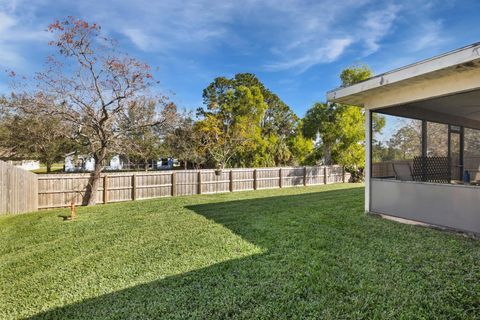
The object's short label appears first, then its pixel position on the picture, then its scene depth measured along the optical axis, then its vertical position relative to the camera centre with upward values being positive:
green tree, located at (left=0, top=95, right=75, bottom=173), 8.01 +1.17
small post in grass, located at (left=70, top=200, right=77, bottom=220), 6.28 -1.38
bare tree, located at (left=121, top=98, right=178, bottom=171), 9.06 +1.59
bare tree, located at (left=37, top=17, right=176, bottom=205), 7.55 +2.53
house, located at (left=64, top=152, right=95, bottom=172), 17.10 -0.66
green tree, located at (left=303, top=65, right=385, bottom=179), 15.56 +2.11
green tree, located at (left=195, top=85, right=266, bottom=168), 16.73 +2.52
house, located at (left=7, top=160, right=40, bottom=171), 18.50 -0.80
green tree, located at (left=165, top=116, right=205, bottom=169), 16.23 +1.18
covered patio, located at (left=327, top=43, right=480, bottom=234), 4.30 +0.60
